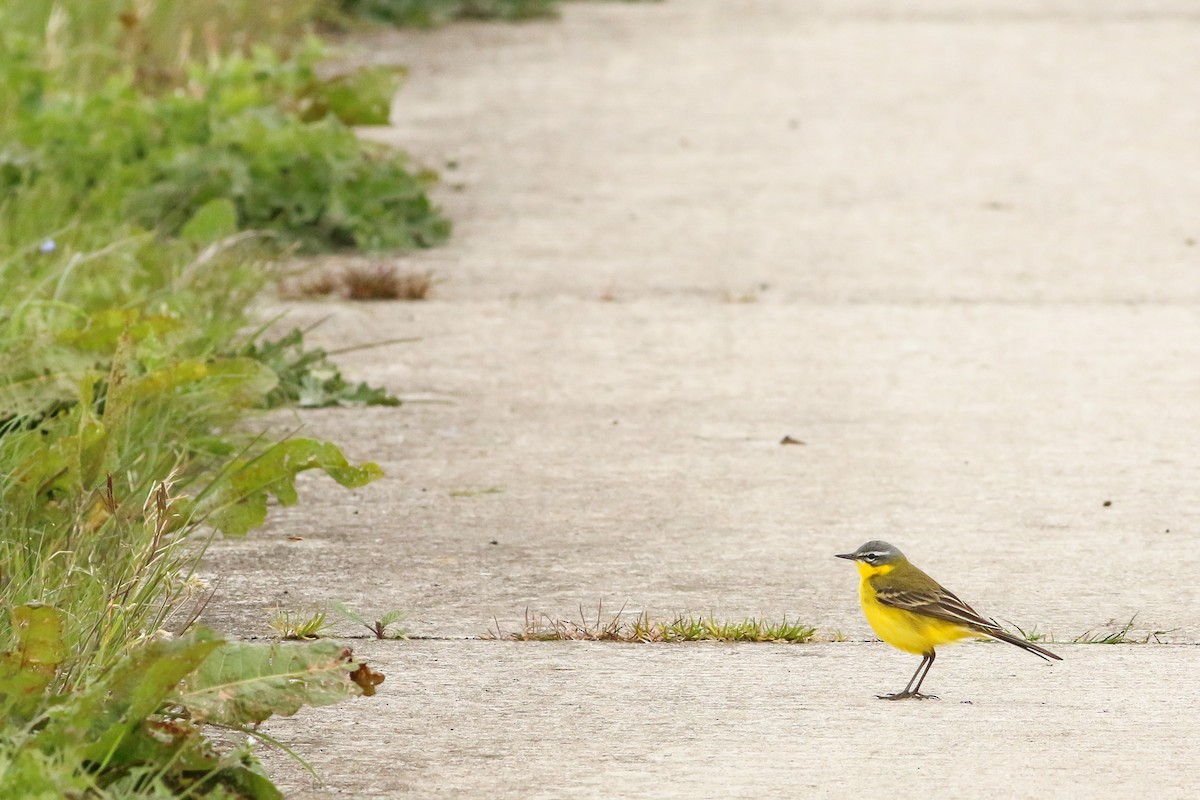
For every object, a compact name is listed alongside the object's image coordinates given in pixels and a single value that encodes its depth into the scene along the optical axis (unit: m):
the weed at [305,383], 11.79
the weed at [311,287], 14.37
